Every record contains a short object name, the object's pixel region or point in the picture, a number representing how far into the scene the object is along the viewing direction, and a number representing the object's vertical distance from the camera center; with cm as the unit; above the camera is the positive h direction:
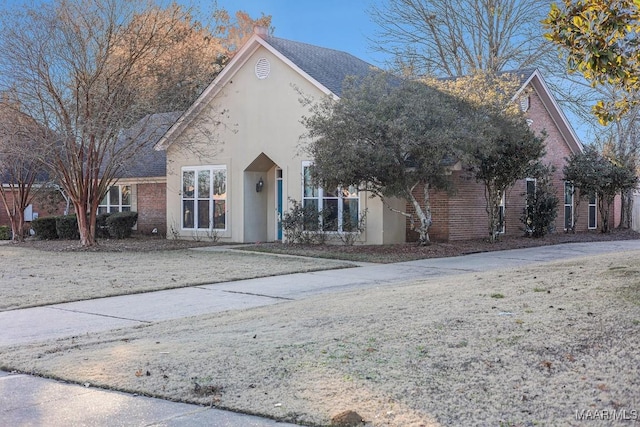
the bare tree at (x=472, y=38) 3253 +932
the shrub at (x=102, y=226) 2644 -10
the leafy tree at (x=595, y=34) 759 +226
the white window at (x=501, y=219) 2223 +8
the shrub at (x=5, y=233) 2902 -39
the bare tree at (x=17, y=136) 1886 +254
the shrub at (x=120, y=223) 2558 +0
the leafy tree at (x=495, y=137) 1745 +233
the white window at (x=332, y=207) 2012 +48
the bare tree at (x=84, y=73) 1877 +441
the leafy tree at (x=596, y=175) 2409 +171
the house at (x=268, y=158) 2073 +226
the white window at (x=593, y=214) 2799 +29
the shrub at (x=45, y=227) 2658 -13
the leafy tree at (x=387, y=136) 1644 +215
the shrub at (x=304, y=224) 2032 -5
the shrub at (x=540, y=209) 2236 +41
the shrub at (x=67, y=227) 2594 -13
